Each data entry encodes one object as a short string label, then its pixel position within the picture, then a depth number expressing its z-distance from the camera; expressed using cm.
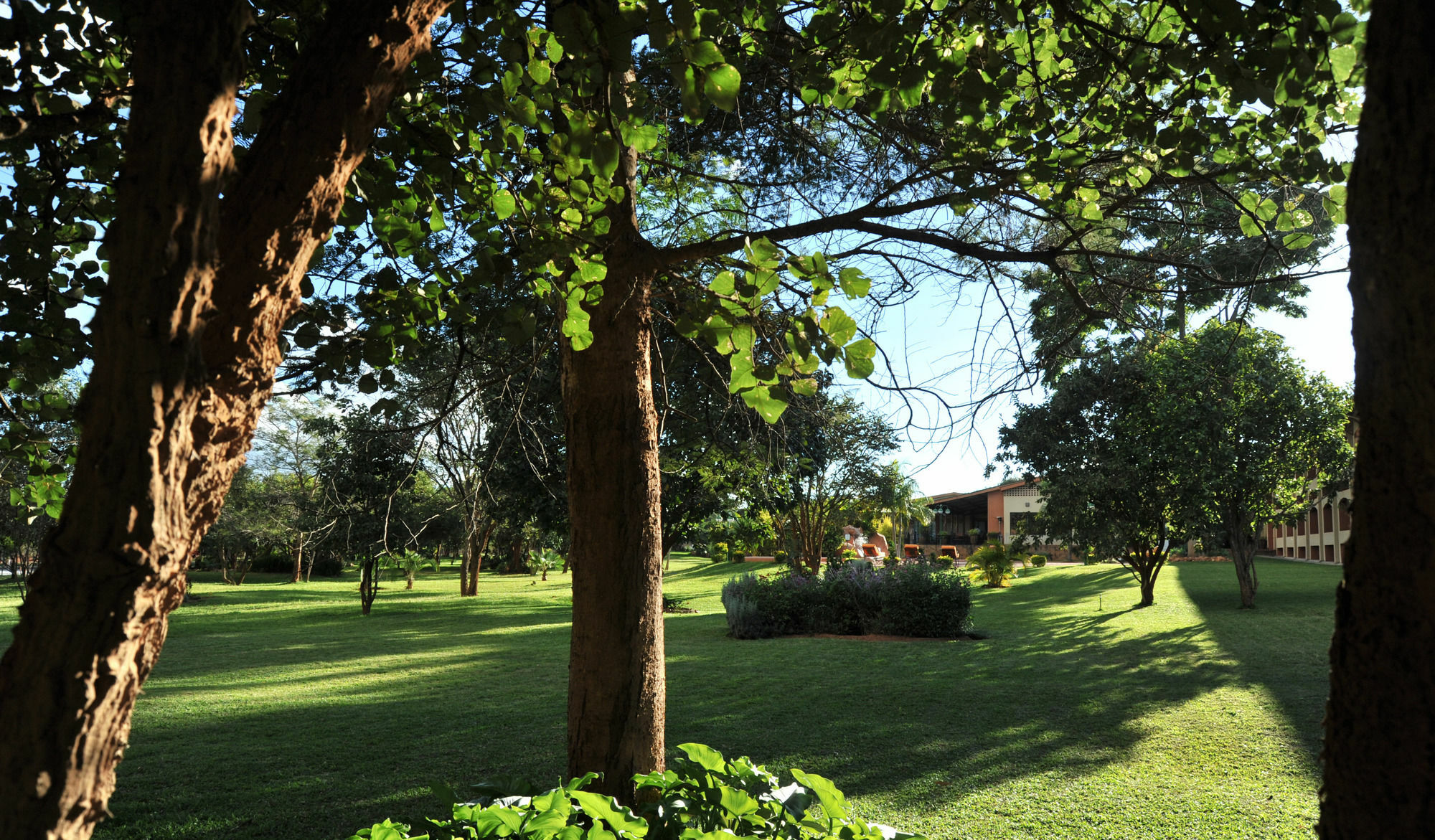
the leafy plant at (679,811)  237
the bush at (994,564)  2828
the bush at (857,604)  1497
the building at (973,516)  4956
